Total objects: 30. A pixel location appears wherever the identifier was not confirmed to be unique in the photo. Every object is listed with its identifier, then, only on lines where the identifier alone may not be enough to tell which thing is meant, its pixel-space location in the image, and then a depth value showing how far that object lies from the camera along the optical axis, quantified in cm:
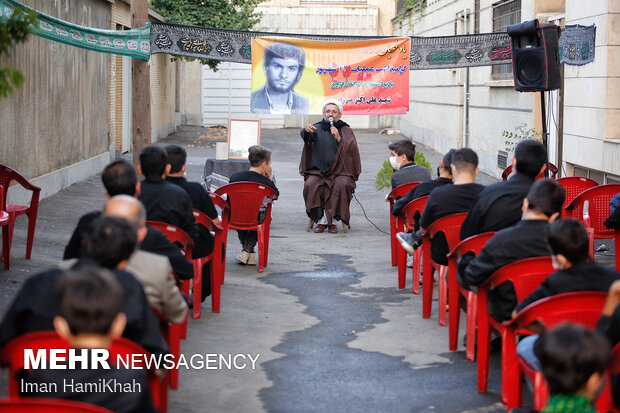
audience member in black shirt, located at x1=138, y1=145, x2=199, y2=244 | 640
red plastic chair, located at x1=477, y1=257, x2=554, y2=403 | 511
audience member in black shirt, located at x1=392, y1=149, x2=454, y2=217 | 802
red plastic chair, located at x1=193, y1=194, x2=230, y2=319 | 726
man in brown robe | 1227
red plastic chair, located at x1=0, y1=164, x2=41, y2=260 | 892
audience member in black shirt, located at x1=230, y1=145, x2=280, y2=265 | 957
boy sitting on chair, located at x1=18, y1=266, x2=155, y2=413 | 304
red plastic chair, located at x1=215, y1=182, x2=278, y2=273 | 920
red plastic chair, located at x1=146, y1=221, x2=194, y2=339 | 610
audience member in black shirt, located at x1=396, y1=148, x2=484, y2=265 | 720
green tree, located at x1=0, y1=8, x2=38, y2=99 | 430
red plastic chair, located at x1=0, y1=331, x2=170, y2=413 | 347
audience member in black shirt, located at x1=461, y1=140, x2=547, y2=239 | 631
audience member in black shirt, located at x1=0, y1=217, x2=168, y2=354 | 368
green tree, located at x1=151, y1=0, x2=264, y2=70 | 2805
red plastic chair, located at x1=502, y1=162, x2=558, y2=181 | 1039
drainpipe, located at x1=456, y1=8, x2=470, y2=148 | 2162
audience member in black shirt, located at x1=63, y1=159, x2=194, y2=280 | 514
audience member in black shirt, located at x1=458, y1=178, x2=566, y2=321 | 530
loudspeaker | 1005
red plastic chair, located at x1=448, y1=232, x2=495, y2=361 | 604
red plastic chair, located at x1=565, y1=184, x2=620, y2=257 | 840
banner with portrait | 1280
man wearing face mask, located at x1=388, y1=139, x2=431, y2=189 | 973
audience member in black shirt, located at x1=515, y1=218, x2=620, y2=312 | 438
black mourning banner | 1268
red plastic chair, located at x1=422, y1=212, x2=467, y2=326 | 706
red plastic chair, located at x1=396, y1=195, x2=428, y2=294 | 832
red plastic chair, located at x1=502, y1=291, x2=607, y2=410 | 428
